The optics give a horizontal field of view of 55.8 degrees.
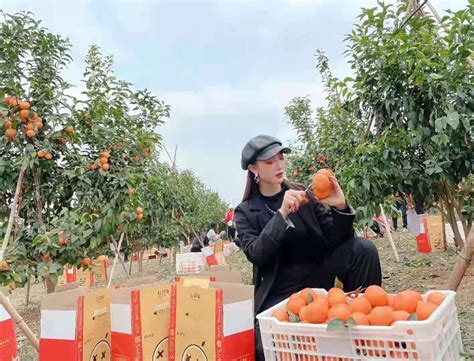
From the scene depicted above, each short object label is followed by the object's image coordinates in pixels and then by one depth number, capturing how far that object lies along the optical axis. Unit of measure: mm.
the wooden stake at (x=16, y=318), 1758
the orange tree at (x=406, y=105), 2596
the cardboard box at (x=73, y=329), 1401
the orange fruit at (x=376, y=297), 1186
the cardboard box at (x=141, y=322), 1361
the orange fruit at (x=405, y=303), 1133
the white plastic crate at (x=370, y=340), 982
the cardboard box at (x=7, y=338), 1663
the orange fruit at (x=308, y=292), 1249
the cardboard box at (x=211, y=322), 1297
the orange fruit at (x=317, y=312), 1145
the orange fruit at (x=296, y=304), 1227
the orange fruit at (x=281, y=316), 1200
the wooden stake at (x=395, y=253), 5934
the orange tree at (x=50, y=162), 2830
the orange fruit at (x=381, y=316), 1073
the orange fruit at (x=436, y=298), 1163
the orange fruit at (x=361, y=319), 1073
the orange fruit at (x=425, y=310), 1073
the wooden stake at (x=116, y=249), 4018
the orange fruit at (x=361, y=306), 1138
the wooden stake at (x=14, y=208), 2616
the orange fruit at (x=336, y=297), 1201
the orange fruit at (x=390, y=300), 1193
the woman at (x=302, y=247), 1803
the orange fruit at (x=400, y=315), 1066
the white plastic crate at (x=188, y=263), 5641
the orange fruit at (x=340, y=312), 1102
